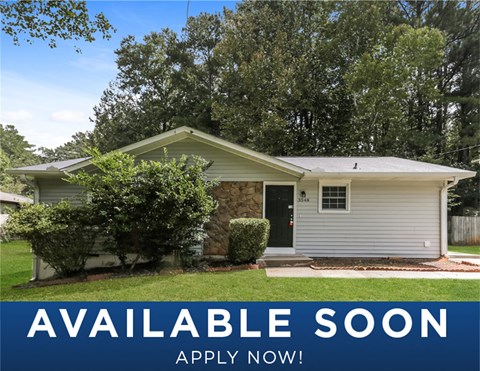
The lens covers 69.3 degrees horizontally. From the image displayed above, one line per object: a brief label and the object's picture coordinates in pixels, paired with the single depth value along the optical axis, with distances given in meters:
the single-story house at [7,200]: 19.23
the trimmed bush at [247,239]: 7.45
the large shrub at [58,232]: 6.64
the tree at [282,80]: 18.45
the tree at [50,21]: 7.02
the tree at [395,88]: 17.38
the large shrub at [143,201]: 6.93
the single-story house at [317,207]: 8.73
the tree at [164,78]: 21.89
